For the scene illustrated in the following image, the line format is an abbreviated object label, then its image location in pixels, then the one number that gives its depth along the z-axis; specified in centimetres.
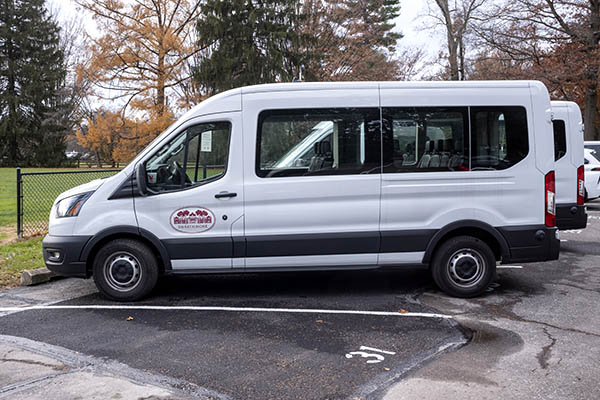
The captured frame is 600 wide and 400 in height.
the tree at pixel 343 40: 2391
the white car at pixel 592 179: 1448
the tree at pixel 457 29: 2958
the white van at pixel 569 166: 861
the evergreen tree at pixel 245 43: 2830
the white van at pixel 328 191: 604
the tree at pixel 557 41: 2503
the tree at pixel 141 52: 2814
